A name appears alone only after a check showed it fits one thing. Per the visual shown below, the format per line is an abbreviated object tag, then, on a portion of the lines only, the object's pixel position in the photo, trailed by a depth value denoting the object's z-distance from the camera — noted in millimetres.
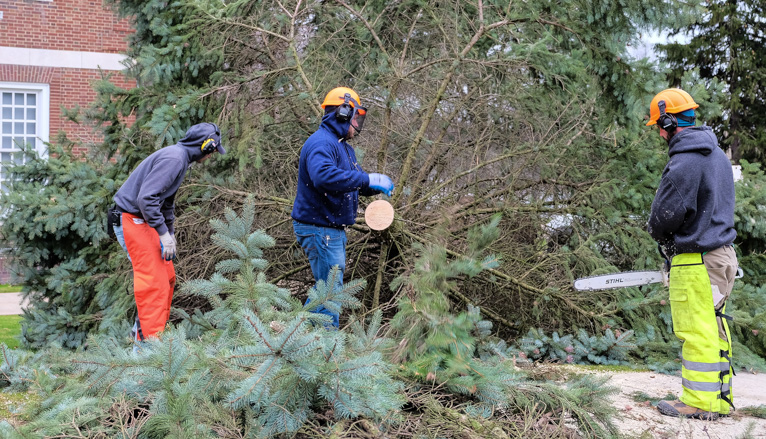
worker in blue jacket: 4348
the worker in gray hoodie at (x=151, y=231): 4398
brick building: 13297
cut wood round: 4773
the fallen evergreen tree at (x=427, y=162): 5445
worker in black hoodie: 3633
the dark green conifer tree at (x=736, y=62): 15906
